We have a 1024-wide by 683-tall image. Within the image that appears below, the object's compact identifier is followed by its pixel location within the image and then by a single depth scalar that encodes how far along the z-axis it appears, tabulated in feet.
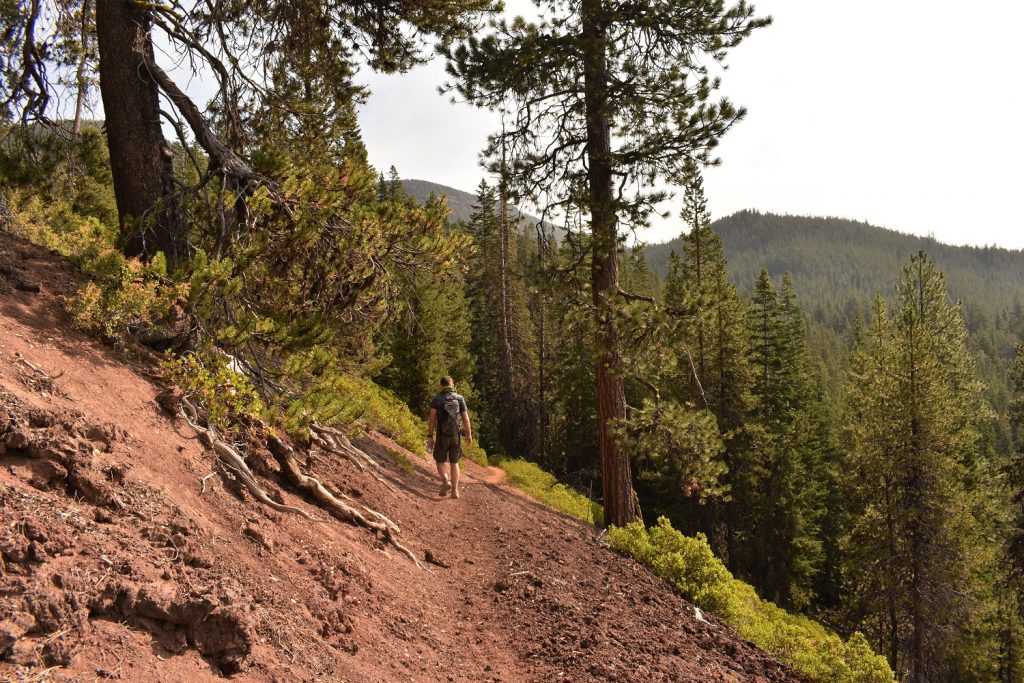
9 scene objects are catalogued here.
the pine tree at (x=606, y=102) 26.43
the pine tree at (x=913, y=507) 63.21
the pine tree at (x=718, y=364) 75.00
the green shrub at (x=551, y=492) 49.16
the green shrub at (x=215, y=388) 15.11
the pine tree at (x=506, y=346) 90.89
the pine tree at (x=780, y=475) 80.69
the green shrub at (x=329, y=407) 16.46
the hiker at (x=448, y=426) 27.55
